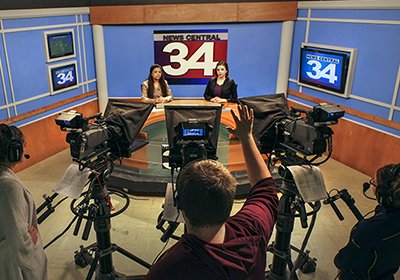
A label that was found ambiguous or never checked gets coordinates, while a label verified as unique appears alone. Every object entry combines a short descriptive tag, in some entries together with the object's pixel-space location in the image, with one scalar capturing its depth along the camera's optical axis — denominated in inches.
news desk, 146.6
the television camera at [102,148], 78.5
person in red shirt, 38.0
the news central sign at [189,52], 221.3
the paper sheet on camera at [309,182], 79.9
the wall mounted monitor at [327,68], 181.3
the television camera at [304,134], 78.8
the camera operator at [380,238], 66.5
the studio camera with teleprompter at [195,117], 80.2
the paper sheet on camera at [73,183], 81.0
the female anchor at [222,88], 187.8
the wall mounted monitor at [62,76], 192.7
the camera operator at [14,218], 66.4
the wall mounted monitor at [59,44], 187.3
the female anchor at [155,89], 185.0
